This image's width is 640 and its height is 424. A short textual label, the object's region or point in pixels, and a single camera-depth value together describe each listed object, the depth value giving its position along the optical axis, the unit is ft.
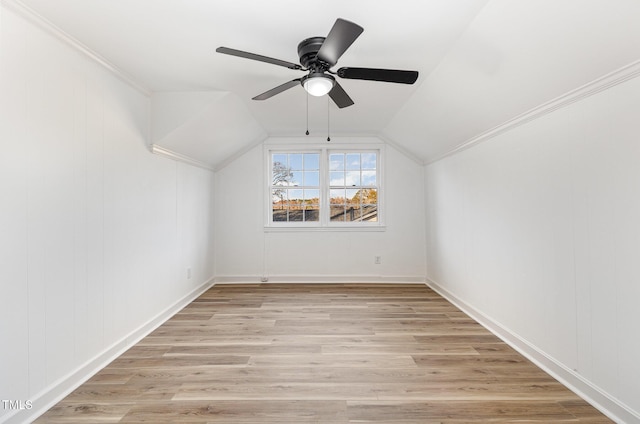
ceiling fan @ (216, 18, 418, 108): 5.44
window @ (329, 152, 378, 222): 15.57
